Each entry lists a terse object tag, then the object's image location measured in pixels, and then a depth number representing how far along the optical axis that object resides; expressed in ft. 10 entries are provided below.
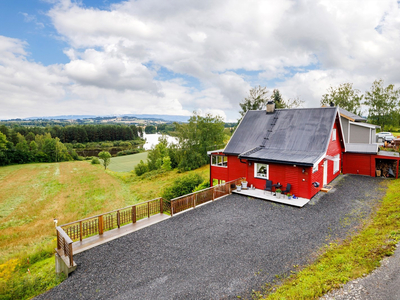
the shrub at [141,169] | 142.82
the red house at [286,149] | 39.01
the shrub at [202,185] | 55.96
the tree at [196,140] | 117.91
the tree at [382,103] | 107.65
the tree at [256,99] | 121.26
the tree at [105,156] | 178.91
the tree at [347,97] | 120.47
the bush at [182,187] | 55.67
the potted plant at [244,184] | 44.14
